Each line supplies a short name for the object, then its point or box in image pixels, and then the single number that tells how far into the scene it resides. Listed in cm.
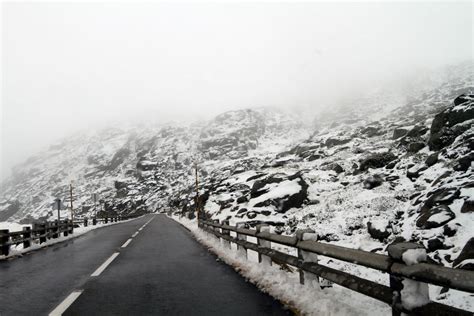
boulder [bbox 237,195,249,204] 2985
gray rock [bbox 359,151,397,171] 2494
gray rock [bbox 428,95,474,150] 1920
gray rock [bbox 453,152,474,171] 1429
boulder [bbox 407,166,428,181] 1848
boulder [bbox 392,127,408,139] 3680
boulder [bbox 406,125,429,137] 2681
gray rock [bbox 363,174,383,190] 2056
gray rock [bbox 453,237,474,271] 787
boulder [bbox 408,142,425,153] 2295
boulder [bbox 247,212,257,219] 2350
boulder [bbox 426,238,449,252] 1018
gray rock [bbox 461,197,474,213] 1076
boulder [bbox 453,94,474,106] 2117
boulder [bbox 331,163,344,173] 2964
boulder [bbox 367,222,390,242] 1323
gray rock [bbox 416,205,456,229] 1118
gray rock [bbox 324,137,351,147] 5537
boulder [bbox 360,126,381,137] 5051
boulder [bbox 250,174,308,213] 2345
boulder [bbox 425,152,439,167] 1822
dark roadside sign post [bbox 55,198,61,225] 2738
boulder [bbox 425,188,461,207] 1218
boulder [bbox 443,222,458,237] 1041
